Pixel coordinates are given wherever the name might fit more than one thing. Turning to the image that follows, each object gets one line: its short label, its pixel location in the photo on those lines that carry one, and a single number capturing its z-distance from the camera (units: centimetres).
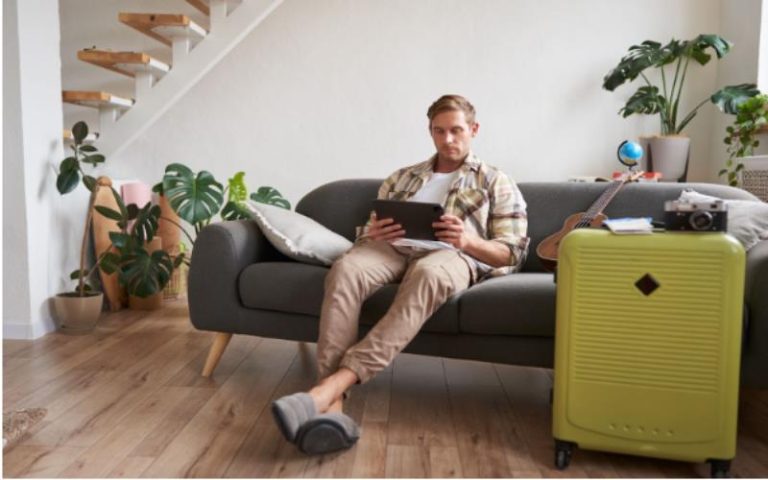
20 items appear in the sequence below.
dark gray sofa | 208
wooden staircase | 415
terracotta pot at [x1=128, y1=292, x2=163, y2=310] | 384
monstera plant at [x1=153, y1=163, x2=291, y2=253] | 343
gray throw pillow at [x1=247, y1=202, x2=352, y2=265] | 249
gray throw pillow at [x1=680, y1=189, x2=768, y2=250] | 213
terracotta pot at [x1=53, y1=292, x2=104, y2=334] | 321
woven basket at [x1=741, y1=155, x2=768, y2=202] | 299
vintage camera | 170
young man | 185
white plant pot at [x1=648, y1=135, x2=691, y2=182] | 384
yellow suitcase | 167
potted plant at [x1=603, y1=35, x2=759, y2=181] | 368
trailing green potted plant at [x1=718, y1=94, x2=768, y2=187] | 337
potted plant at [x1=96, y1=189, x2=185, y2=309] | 343
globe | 276
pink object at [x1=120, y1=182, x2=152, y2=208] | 414
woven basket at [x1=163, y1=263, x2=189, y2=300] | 411
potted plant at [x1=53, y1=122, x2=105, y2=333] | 322
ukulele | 238
